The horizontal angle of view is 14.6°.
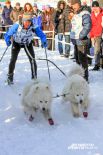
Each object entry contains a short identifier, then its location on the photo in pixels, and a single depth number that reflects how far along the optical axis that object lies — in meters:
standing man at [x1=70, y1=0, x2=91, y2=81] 8.68
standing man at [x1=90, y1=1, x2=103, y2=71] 10.59
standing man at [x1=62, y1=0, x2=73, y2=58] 13.18
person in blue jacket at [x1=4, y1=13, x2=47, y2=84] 8.25
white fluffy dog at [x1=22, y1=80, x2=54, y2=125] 5.93
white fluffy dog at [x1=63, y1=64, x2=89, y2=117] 6.25
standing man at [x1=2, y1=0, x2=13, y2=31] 18.44
